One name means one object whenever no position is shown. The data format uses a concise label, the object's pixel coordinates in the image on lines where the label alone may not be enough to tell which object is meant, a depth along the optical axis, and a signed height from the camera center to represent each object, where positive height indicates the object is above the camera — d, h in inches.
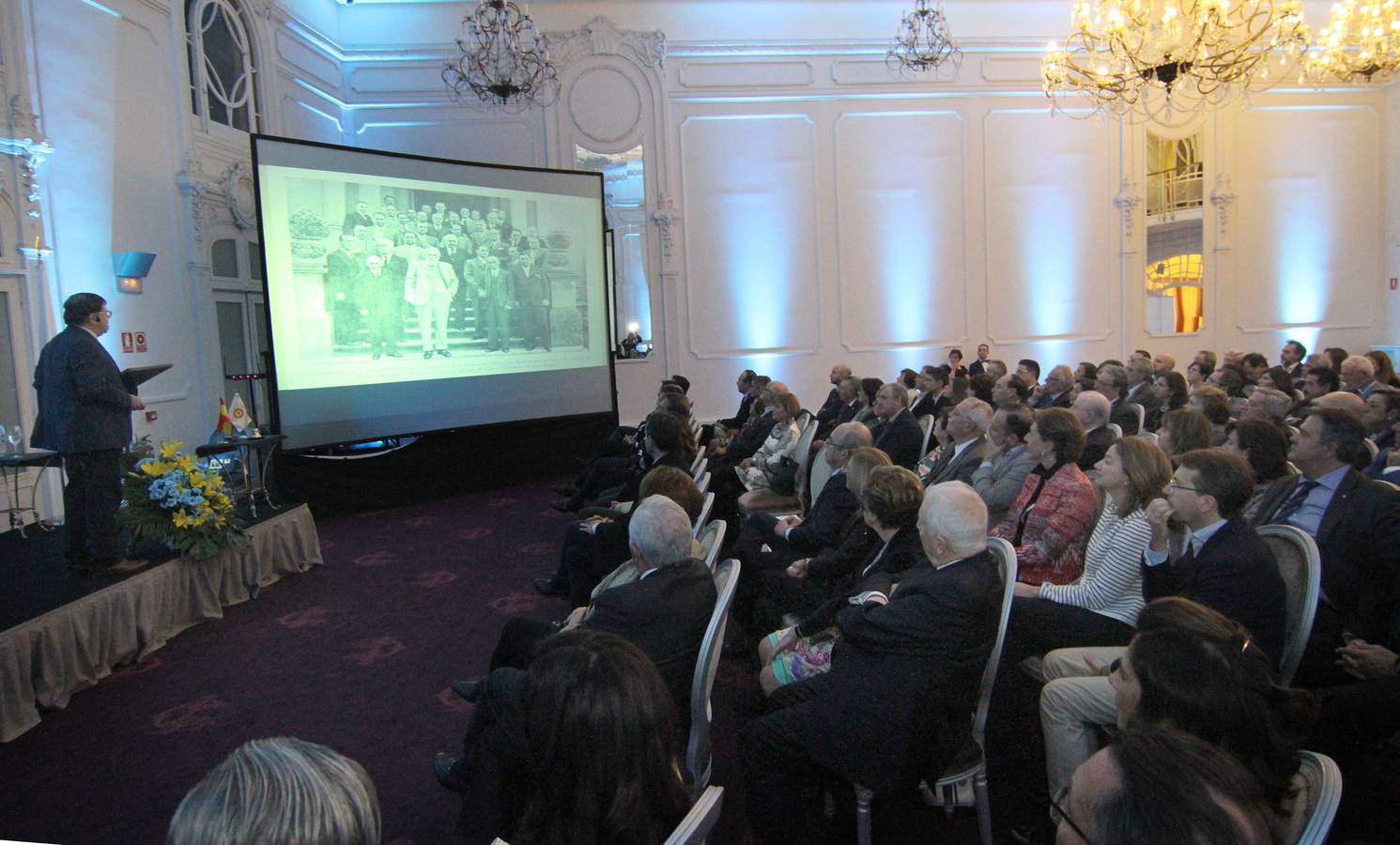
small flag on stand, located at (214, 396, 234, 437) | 251.9 -17.9
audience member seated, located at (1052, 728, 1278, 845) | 41.2 -22.9
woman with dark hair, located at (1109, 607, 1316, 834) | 55.7 -25.1
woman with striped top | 107.0 -31.8
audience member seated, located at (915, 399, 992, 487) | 171.6 -20.6
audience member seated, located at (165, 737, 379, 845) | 37.3 -19.5
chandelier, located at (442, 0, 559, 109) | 321.1 +123.9
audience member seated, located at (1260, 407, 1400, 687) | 101.3 -26.0
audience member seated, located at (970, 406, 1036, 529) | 154.7 -23.4
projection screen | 282.5 +23.8
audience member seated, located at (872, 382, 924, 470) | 211.9 -22.7
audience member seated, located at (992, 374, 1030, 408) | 190.5 -13.2
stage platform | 136.4 -45.8
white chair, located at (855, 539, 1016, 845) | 84.2 -43.2
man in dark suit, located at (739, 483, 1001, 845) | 82.5 -34.8
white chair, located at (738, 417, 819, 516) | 212.8 -39.3
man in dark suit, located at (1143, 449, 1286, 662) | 87.1 -24.3
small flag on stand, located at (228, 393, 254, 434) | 254.8 -15.4
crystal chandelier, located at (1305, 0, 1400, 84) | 280.1 +92.2
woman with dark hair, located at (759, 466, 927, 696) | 109.2 -30.2
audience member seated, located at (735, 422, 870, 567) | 143.8 -31.8
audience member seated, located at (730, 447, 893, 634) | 131.0 -35.6
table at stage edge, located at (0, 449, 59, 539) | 207.5 -22.8
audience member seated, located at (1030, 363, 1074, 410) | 255.9 -16.5
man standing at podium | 170.4 -10.3
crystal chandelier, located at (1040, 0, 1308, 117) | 241.0 +85.4
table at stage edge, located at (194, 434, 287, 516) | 241.3 -24.3
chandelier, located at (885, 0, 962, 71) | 377.1 +141.7
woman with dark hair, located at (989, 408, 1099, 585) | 125.3 -26.2
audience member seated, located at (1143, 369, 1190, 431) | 228.5 -17.5
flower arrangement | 180.5 -29.4
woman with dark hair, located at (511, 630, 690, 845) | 57.7 -27.2
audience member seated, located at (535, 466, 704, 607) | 156.4 -38.0
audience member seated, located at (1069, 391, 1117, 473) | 172.4 -19.0
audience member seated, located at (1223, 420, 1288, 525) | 125.7 -18.4
